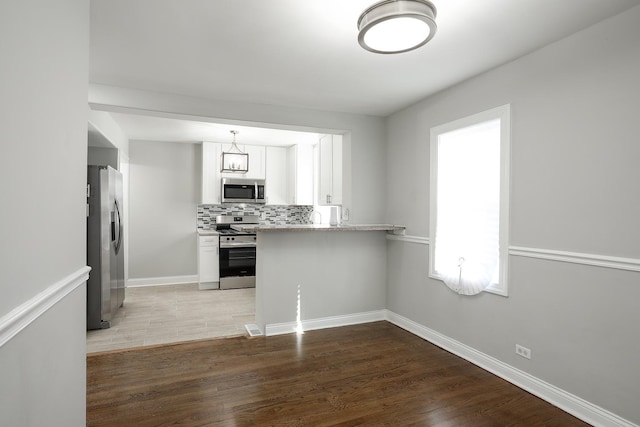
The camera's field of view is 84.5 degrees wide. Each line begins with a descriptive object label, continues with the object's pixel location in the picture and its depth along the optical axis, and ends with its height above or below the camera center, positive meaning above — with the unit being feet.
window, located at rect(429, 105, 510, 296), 9.29 +0.33
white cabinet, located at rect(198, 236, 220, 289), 19.21 -2.80
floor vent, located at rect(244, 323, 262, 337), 12.22 -4.22
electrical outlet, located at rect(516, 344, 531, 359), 8.56 -3.39
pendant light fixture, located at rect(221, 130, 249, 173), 17.65 +2.53
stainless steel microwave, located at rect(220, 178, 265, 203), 20.35 +1.26
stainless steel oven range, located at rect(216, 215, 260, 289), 19.40 -2.66
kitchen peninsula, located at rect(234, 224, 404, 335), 12.39 -2.37
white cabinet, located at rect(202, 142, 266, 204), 20.11 +2.30
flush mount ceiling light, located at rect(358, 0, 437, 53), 5.93 +3.32
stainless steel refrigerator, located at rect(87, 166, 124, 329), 12.41 -1.25
